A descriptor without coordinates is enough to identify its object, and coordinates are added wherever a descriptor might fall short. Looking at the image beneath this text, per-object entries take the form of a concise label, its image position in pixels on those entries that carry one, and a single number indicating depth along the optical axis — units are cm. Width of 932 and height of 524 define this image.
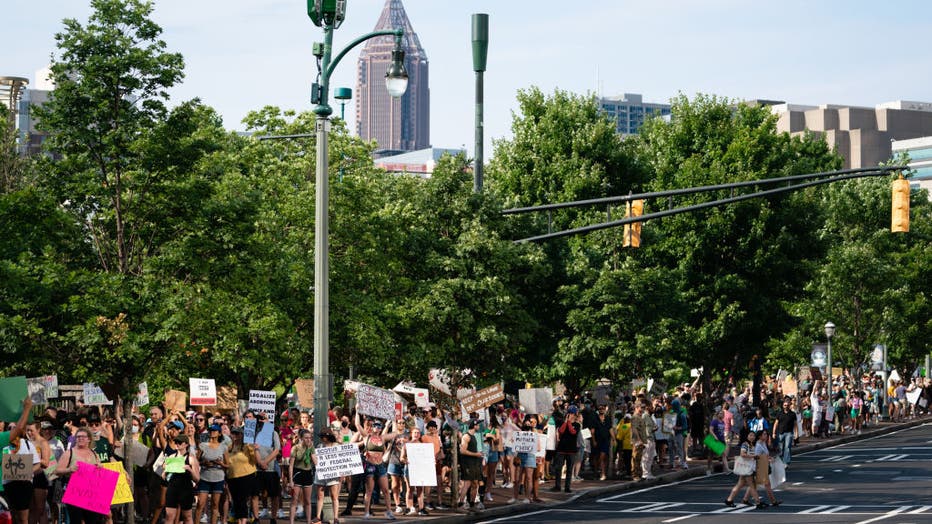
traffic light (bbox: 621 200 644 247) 3011
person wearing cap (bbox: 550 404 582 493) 2952
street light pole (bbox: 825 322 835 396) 5003
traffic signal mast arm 2795
